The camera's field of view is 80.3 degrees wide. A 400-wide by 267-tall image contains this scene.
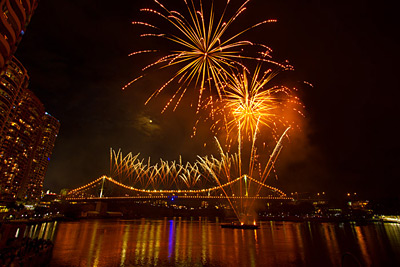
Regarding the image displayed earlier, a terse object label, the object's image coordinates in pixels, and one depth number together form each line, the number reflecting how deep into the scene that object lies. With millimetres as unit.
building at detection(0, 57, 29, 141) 49125
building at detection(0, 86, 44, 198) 68000
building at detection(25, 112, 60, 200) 104312
